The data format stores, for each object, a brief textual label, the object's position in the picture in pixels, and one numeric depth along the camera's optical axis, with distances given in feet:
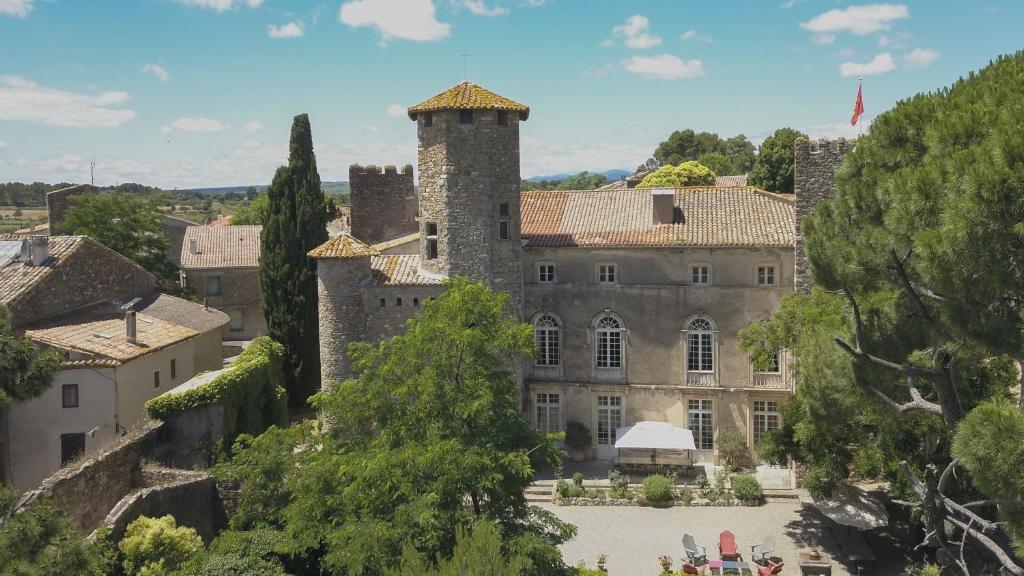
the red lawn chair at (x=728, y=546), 72.79
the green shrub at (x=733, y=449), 95.50
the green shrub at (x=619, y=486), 89.40
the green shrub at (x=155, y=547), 62.08
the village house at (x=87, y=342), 78.48
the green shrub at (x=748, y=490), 87.40
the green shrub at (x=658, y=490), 87.81
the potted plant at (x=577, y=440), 100.22
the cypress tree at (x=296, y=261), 108.99
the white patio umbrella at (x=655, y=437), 92.73
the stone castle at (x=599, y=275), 90.89
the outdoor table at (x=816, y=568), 69.62
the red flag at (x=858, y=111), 96.58
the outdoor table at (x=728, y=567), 71.26
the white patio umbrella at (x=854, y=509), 73.67
